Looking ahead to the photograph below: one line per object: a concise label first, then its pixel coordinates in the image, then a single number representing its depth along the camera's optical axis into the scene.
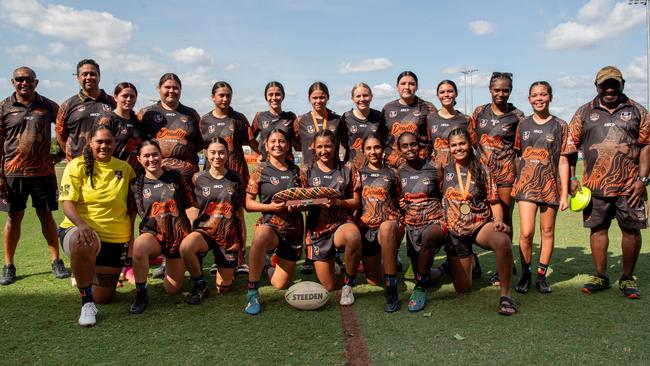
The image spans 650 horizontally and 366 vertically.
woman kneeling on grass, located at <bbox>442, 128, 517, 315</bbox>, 4.37
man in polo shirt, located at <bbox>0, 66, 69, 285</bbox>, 5.41
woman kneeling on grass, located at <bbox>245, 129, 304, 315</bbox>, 4.59
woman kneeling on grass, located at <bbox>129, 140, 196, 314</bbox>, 4.51
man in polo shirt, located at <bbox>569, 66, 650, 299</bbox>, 4.58
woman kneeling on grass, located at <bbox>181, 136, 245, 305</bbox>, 4.62
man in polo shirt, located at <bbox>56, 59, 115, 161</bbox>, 5.25
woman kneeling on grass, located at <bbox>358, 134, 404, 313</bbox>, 4.51
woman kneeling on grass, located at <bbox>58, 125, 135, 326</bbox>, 4.09
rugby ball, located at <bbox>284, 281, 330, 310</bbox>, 4.20
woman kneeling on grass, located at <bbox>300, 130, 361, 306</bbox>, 4.58
